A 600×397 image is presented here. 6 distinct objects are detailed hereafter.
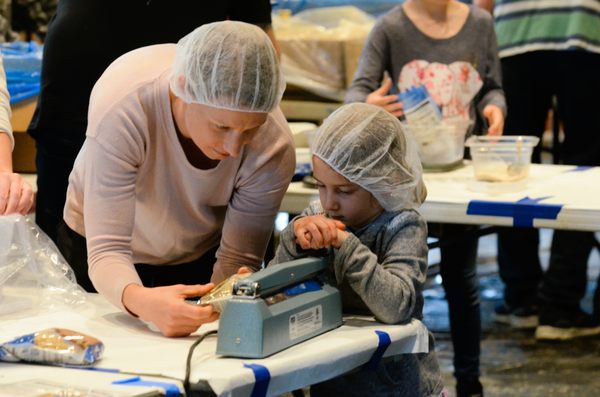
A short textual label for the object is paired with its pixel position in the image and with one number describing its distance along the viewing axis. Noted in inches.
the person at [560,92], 210.4
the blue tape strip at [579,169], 176.3
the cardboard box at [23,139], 187.9
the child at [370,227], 109.8
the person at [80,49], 141.5
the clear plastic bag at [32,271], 117.4
